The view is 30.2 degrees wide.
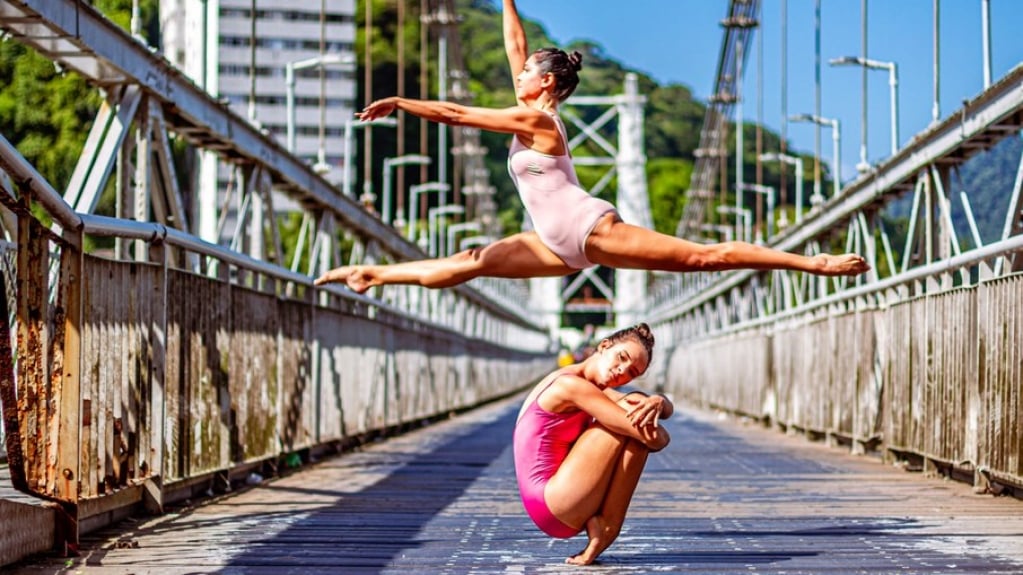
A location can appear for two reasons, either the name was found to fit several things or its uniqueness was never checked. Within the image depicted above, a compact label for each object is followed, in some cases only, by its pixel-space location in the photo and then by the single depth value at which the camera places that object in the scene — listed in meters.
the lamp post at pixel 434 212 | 55.85
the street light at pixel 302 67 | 30.00
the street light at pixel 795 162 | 42.79
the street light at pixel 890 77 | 26.31
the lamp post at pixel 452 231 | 62.99
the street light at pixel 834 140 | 35.12
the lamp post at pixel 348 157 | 36.27
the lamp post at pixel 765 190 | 52.19
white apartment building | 100.69
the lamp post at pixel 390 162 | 46.85
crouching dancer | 7.91
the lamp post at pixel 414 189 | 51.00
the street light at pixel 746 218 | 56.55
